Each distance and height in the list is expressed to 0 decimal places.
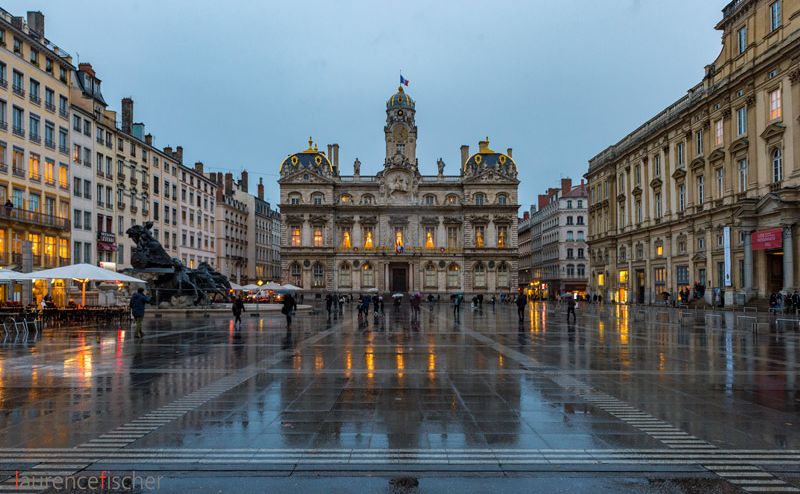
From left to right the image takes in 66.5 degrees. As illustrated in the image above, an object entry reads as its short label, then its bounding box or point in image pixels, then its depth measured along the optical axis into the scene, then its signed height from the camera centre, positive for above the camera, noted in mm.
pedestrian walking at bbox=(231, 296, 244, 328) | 27359 -1563
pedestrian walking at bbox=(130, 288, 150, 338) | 21719 -1232
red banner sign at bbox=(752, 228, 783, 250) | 36938 +1945
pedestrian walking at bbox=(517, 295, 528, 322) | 31300 -1791
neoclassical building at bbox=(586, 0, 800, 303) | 37188 +7242
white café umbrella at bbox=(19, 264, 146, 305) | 25422 +2
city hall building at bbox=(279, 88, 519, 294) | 83812 +6208
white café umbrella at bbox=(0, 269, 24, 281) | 24094 -31
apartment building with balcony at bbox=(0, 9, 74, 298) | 40156 +9019
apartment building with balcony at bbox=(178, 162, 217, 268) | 72375 +6989
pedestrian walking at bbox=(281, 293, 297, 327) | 27622 -1532
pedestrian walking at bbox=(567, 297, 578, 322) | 31283 -1834
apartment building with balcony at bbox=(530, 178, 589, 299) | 98312 +4894
